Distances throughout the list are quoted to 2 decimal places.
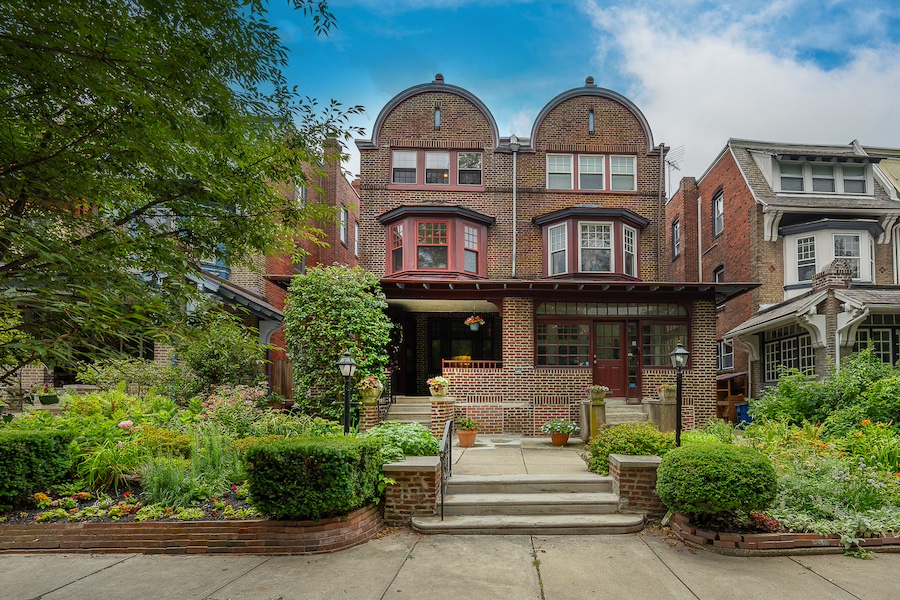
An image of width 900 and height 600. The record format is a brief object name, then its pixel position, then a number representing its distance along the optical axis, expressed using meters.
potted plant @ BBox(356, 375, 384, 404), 12.28
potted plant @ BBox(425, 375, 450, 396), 12.77
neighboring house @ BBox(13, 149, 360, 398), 14.71
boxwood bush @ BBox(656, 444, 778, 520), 6.11
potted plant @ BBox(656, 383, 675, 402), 13.07
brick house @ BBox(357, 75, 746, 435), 15.48
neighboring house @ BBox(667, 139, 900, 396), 16.05
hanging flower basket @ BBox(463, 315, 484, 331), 15.87
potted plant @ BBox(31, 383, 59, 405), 12.68
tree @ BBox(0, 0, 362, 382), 3.48
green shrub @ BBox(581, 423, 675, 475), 8.13
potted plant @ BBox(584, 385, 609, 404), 12.30
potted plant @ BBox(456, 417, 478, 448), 11.98
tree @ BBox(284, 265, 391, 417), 12.82
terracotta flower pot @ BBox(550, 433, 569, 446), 12.09
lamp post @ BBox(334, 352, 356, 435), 8.44
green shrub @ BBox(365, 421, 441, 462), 7.97
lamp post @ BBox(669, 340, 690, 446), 8.55
